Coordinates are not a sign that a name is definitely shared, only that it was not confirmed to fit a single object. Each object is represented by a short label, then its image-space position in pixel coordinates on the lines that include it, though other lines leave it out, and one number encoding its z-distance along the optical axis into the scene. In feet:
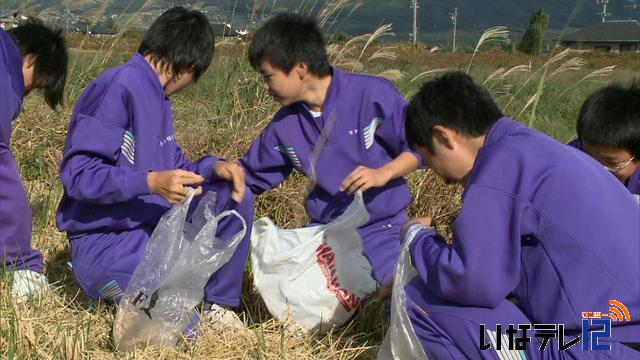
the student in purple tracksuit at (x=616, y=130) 8.07
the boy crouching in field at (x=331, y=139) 9.06
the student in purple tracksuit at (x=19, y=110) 8.85
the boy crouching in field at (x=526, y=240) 5.68
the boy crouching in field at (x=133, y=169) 7.92
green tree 104.37
